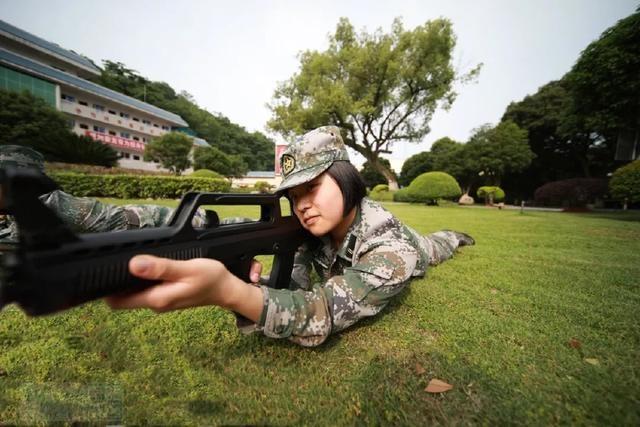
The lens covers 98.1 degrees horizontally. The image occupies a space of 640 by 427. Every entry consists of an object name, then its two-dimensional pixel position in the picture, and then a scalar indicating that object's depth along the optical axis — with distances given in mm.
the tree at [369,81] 20984
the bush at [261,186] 23020
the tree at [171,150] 30406
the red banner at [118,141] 30848
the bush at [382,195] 25284
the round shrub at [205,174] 21109
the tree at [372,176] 46384
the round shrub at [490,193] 21672
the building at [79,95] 24344
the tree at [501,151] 27000
